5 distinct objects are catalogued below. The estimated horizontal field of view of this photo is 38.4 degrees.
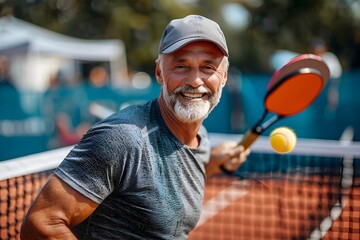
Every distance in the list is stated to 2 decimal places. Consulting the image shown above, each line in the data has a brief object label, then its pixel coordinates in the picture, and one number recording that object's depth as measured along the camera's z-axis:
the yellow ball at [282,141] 3.13
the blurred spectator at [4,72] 12.10
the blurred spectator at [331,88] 9.23
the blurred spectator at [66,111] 10.64
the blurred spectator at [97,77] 12.77
